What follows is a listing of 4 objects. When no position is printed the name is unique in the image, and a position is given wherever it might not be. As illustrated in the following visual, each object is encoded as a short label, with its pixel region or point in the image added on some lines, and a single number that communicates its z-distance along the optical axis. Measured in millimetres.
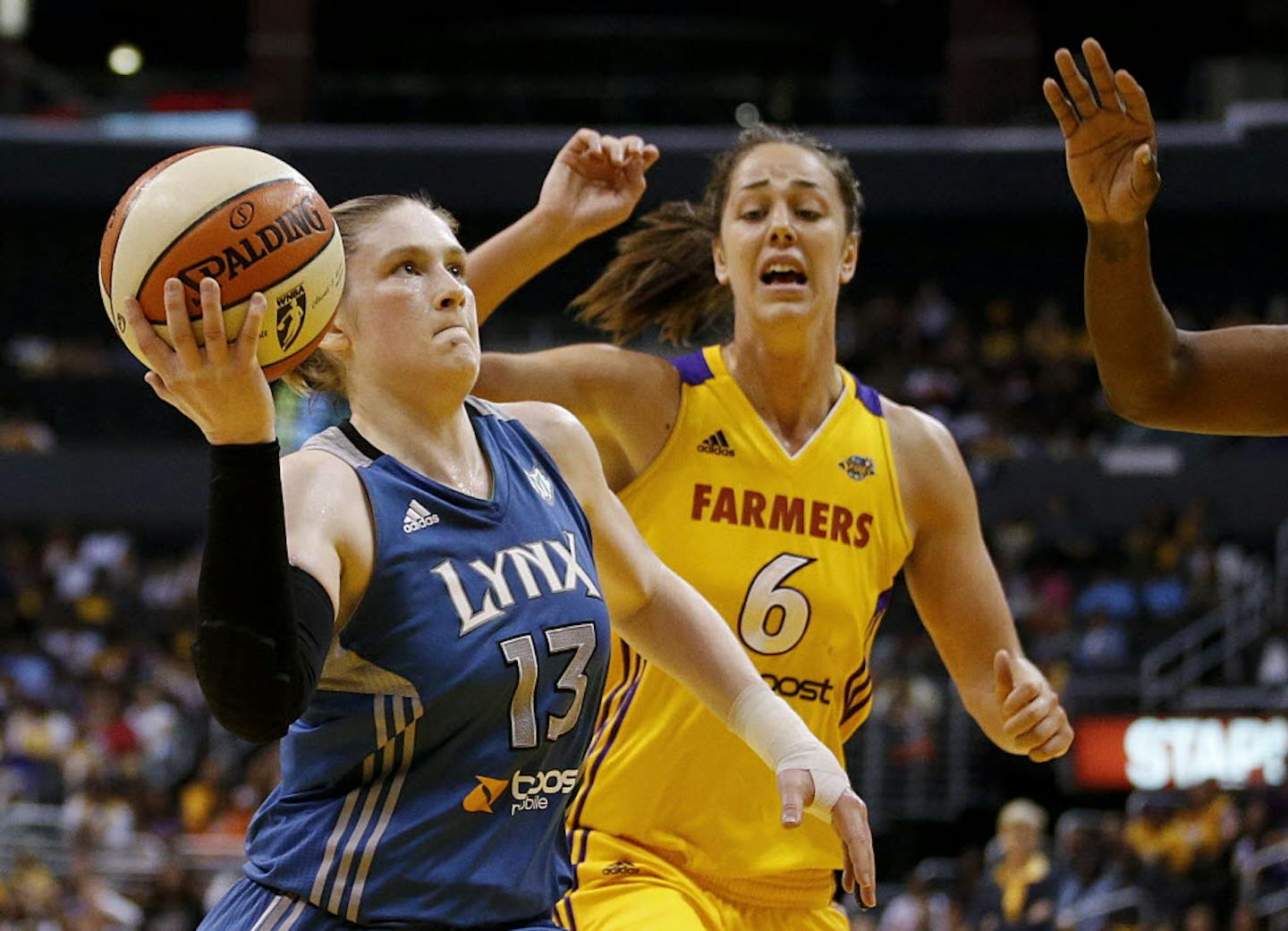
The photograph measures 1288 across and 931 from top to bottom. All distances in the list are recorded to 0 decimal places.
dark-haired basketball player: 4383
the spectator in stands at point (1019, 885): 10531
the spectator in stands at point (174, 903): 12859
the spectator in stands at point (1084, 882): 11422
